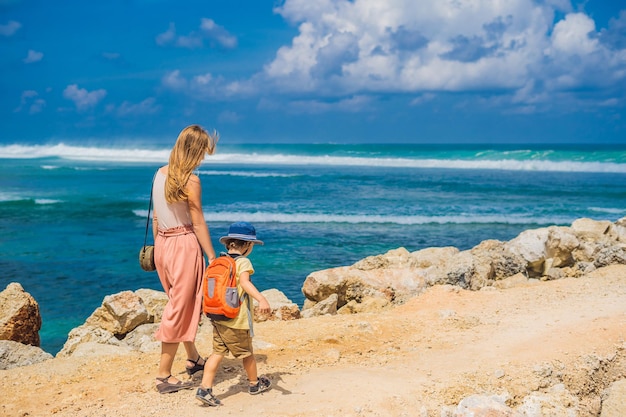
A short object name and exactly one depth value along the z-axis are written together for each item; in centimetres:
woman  507
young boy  491
